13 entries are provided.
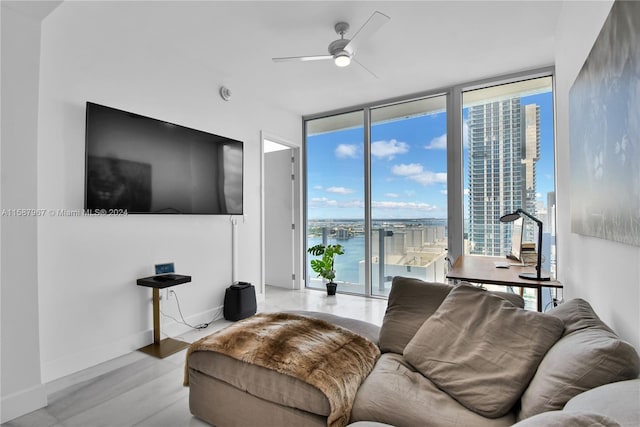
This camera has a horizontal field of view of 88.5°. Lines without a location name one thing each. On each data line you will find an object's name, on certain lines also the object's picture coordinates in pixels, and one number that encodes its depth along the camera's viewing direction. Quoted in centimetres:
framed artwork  111
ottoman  142
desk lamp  215
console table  273
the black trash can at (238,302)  358
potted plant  477
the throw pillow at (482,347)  127
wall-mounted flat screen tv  252
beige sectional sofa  103
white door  520
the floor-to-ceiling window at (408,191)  413
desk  209
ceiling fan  266
